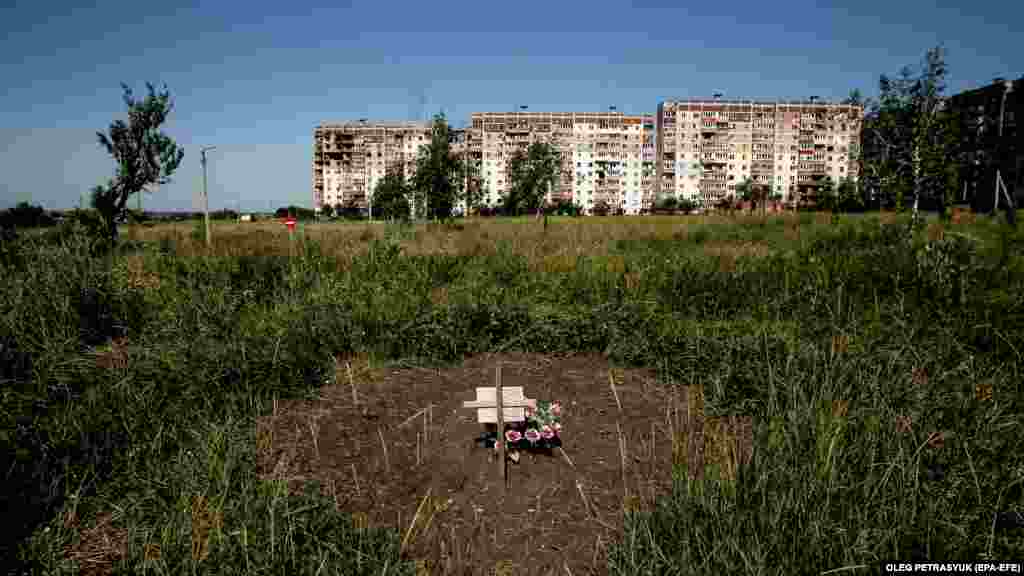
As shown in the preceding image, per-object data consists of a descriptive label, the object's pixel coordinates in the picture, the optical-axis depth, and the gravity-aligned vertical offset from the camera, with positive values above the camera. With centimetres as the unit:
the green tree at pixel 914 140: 1574 +337
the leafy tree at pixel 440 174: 2958 +409
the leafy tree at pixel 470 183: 3322 +460
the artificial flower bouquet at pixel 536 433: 259 -102
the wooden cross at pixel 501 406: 239 -83
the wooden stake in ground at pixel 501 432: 238 -92
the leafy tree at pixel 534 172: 3681 +502
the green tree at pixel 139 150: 1351 +253
